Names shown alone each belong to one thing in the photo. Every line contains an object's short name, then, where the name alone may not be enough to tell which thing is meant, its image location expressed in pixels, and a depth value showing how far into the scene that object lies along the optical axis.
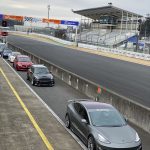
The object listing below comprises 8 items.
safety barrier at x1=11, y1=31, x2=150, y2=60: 62.12
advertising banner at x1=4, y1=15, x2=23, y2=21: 85.65
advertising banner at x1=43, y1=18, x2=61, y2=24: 84.31
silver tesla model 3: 11.27
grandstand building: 95.34
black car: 27.03
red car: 36.16
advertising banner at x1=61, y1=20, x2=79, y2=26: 85.56
